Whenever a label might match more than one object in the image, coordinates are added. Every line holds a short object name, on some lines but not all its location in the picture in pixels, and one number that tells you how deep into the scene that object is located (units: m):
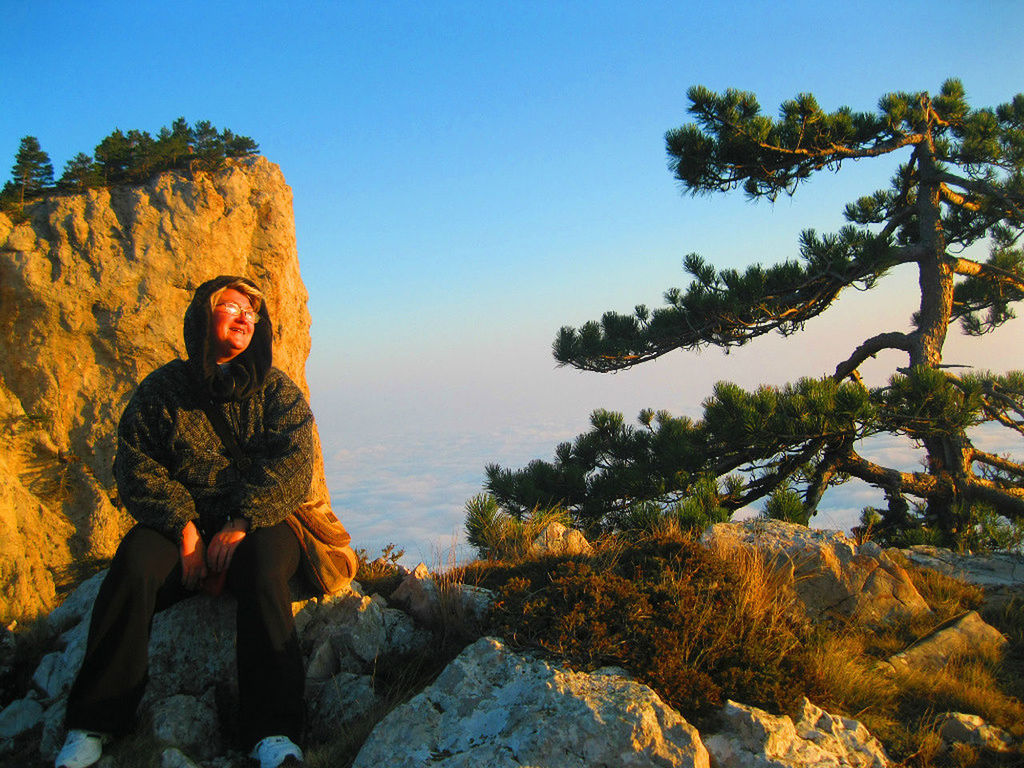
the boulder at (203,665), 3.38
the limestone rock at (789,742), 2.75
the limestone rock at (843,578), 4.43
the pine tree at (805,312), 7.31
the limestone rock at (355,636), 3.77
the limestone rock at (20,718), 3.59
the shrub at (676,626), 3.10
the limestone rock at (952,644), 3.93
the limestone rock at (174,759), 3.00
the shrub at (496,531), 5.22
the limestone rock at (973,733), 3.10
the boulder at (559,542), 4.82
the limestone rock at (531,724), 2.63
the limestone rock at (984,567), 4.97
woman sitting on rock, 3.16
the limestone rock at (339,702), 3.41
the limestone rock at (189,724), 3.27
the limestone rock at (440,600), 3.85
